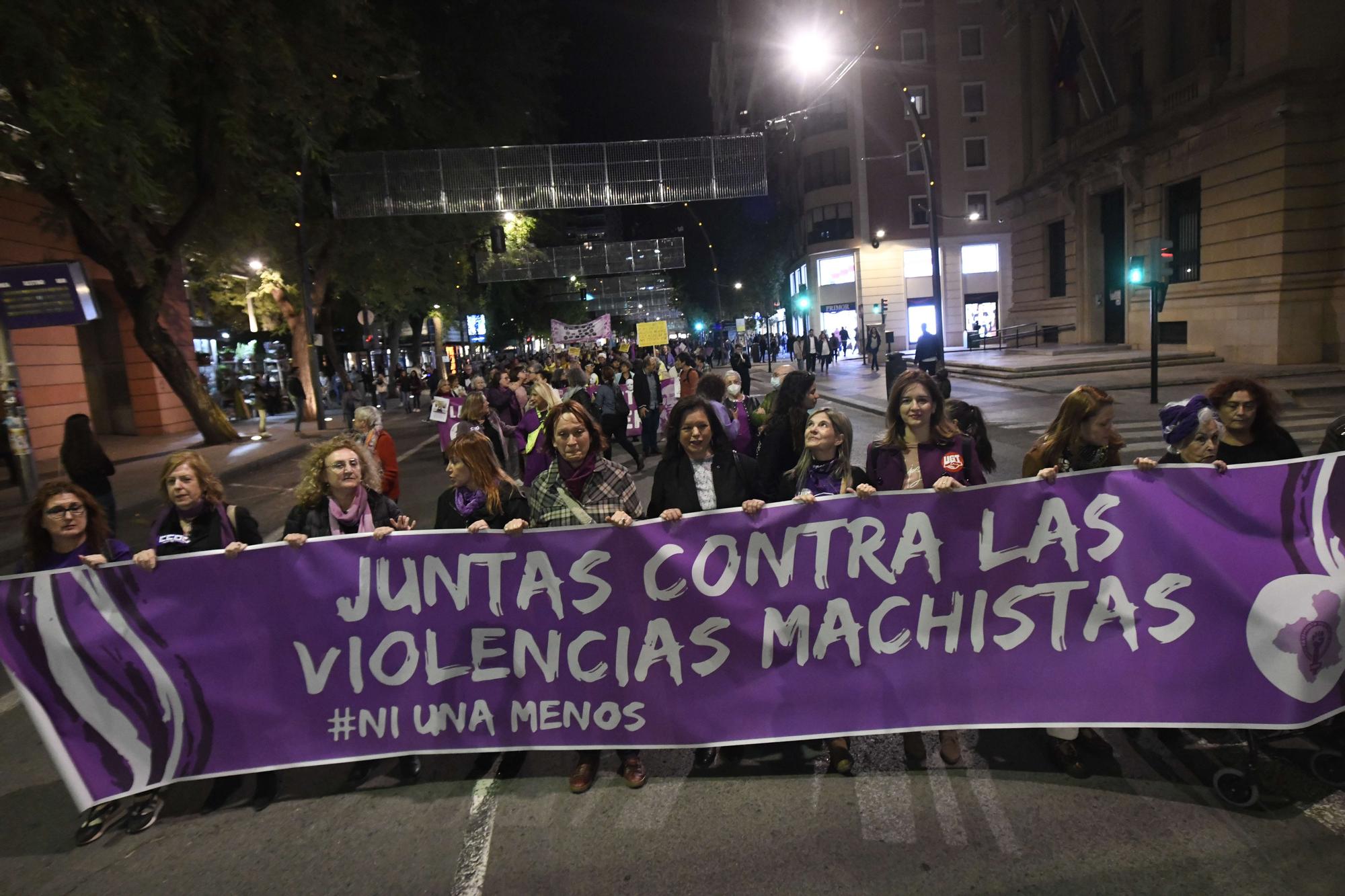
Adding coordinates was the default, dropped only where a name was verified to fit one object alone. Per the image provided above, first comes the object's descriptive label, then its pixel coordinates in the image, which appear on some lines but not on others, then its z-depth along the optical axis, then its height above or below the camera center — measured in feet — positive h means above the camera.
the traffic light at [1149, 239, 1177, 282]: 49.65 +2.95
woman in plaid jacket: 13.44 -2.20
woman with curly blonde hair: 13.79 -2.16
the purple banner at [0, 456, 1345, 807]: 11.34 -4.12
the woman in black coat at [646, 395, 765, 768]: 13.58 -2.11
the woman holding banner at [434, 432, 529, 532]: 14.03 -2.36
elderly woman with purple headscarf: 13.47 -2.07
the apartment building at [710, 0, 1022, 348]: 147.64 +29.50
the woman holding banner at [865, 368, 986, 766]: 13.50 -2.01
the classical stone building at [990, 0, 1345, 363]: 62.08 +12.74
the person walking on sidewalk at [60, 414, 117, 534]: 25.88 -2.30
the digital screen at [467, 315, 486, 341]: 195.83 +7.43
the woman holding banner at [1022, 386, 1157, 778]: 13.43 -2.05
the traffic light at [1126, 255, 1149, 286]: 52.37 +2.44
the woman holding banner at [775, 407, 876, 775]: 13.74 -2.14
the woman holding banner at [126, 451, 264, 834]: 13.09 -2.42
